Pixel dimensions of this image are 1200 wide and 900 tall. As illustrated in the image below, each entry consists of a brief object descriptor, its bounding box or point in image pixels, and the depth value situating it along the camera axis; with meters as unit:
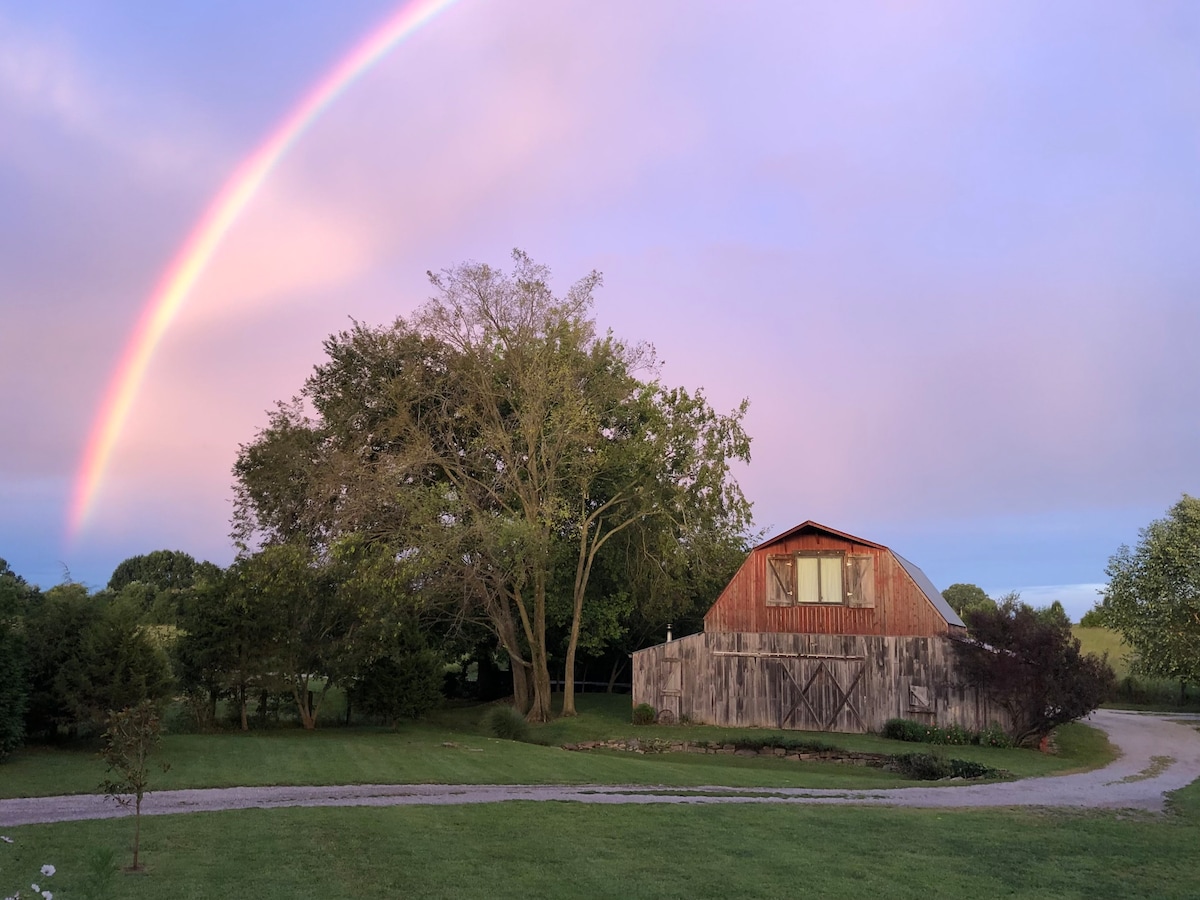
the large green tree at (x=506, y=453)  30.75
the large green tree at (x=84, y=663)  19.83
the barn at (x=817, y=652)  29.64
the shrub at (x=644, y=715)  32.91
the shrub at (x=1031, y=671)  26.03
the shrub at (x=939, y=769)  21.80
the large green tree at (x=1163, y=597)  42.00
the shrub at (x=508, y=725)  29.37
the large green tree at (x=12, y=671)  17.61
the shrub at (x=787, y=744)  27.12
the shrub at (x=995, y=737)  27.25
